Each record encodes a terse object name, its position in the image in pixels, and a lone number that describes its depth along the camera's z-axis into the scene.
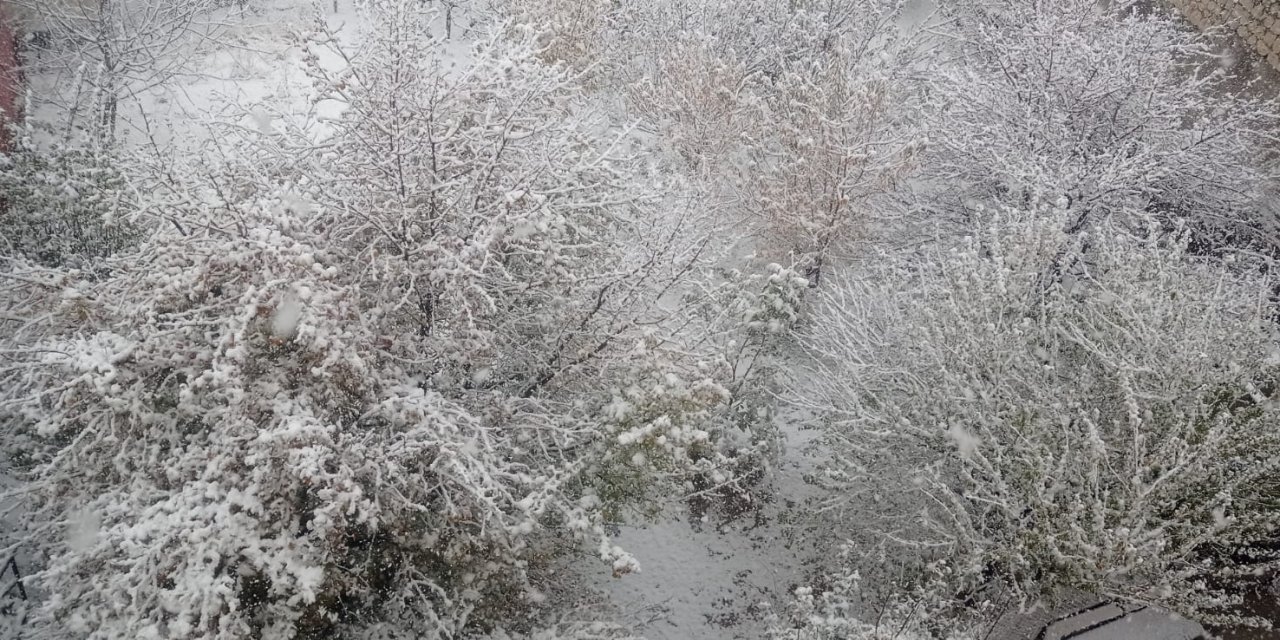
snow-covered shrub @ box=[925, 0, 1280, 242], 11.62
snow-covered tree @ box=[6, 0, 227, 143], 13.33
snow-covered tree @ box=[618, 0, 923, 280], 12.06
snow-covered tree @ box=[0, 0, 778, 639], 5.91
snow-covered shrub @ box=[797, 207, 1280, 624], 7.11
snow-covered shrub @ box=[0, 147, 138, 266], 9.04
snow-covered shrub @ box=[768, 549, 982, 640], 7.67
